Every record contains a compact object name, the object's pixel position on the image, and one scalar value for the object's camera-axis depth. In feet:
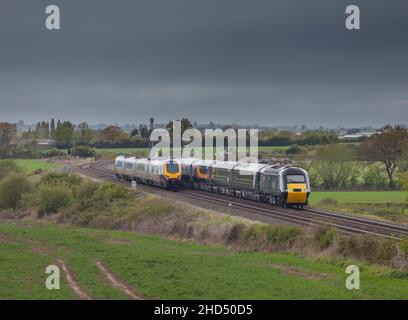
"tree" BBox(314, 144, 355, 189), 293.23
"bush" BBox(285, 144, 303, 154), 413.55
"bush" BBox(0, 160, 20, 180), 269.95
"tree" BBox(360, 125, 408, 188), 318.24
